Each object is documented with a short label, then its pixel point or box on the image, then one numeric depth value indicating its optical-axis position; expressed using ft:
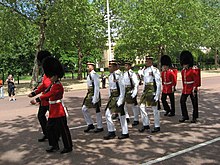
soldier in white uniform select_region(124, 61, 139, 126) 29.86
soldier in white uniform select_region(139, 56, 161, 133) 26.13
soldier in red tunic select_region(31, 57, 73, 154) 20.74
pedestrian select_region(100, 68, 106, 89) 79.32
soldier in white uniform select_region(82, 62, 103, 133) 25.80
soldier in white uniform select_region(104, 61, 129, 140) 24.20
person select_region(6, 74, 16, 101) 60.39
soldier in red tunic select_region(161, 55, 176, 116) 34.60
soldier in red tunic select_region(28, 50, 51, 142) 22.39
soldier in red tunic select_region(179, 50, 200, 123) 30.12
